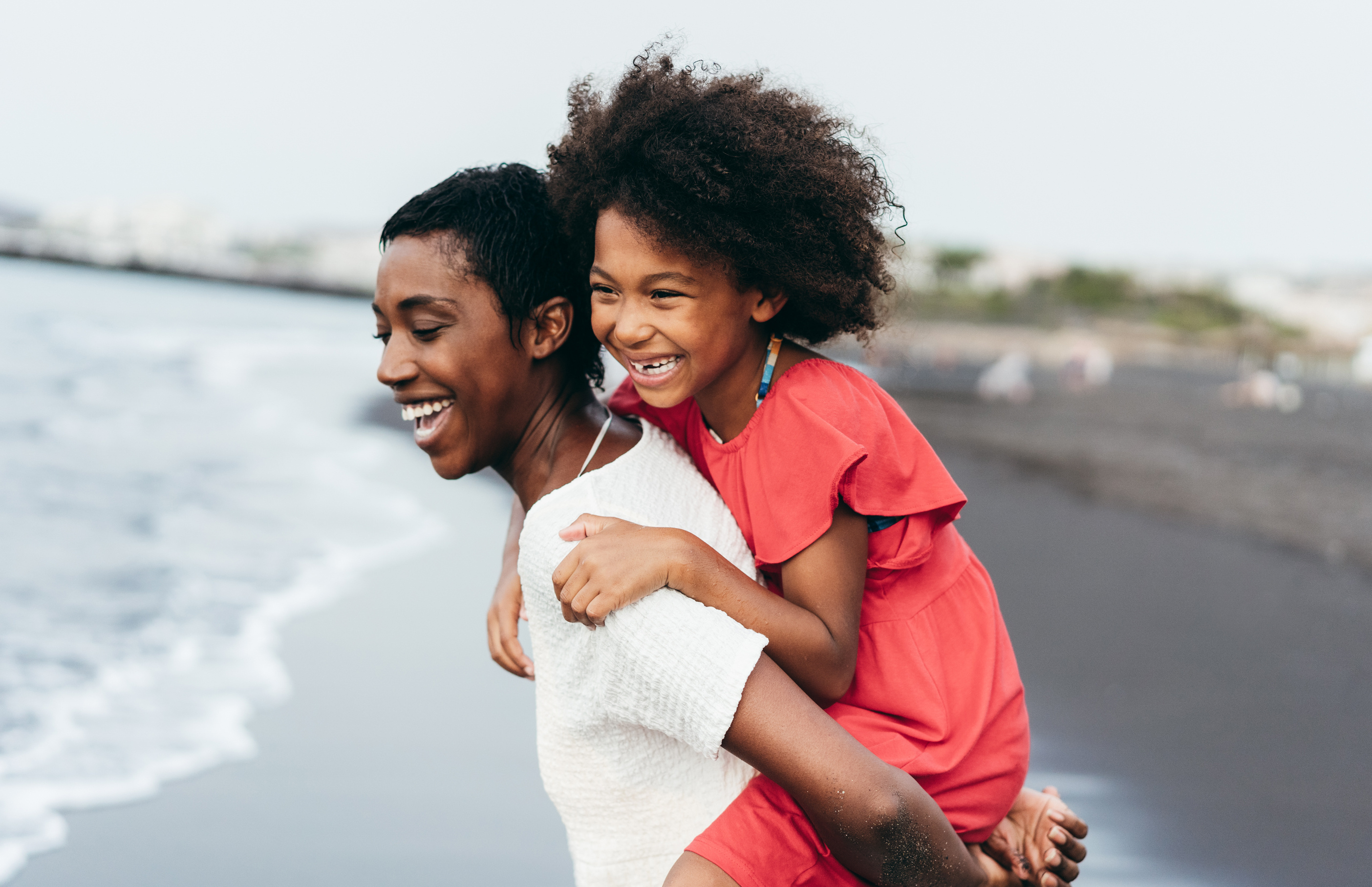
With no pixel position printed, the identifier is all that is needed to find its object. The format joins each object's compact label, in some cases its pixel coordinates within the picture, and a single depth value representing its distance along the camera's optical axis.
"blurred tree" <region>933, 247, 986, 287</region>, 55.12
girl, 1.63
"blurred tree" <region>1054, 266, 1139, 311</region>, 52.59
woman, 1.44
